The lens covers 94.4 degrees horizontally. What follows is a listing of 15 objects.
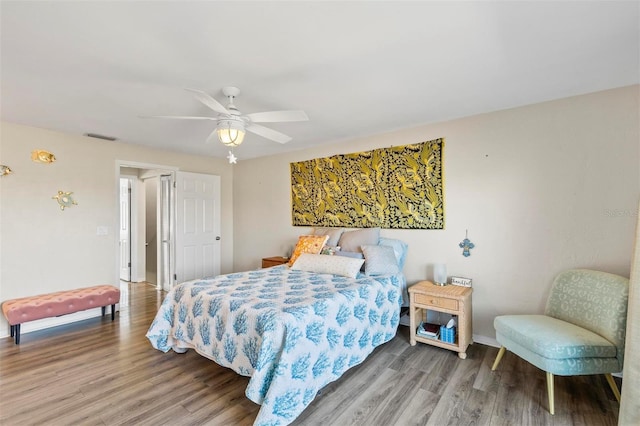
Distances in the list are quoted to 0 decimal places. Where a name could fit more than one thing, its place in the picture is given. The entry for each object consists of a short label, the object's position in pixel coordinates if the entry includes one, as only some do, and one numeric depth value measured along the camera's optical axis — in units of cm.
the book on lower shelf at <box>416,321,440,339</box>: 299
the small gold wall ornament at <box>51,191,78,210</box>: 373
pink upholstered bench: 313
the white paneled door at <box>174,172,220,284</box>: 493
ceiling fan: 220
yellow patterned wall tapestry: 339
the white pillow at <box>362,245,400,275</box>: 315
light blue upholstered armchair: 200
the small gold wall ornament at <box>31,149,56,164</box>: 354
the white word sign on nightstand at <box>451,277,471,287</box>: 308
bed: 185
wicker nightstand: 277
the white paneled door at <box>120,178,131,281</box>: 596
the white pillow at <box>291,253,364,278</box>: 309
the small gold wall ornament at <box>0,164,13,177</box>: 333
